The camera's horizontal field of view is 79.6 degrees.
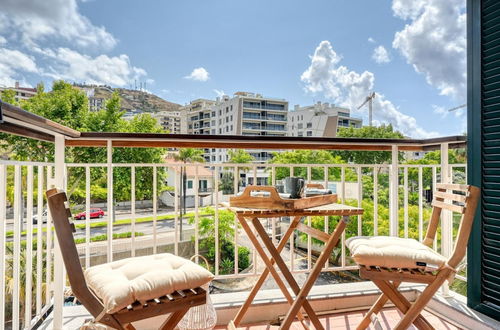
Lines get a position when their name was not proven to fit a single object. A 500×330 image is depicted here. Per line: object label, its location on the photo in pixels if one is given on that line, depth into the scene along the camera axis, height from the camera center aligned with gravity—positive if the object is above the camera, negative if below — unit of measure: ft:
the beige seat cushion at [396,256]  4.25 -1.30
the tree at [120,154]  47.09 +1.96
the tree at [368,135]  84.07 +10.59
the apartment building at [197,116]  168.86 +28.32
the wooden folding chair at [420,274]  4.24 -1.53
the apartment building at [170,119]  168.14 +26.58
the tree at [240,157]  103.91 +3.02
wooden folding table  4.54 -1.17
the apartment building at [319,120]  152.15 +24.64
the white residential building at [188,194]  75.72 -7.69
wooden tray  4.63 -0.56
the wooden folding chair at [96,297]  3.08 -1.46
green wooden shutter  5.50 +0.38
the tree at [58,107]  47.03 +10.31
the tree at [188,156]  84.58 +2.66
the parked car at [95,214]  54.03 -9.30
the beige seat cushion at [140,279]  3.10 -1.29
